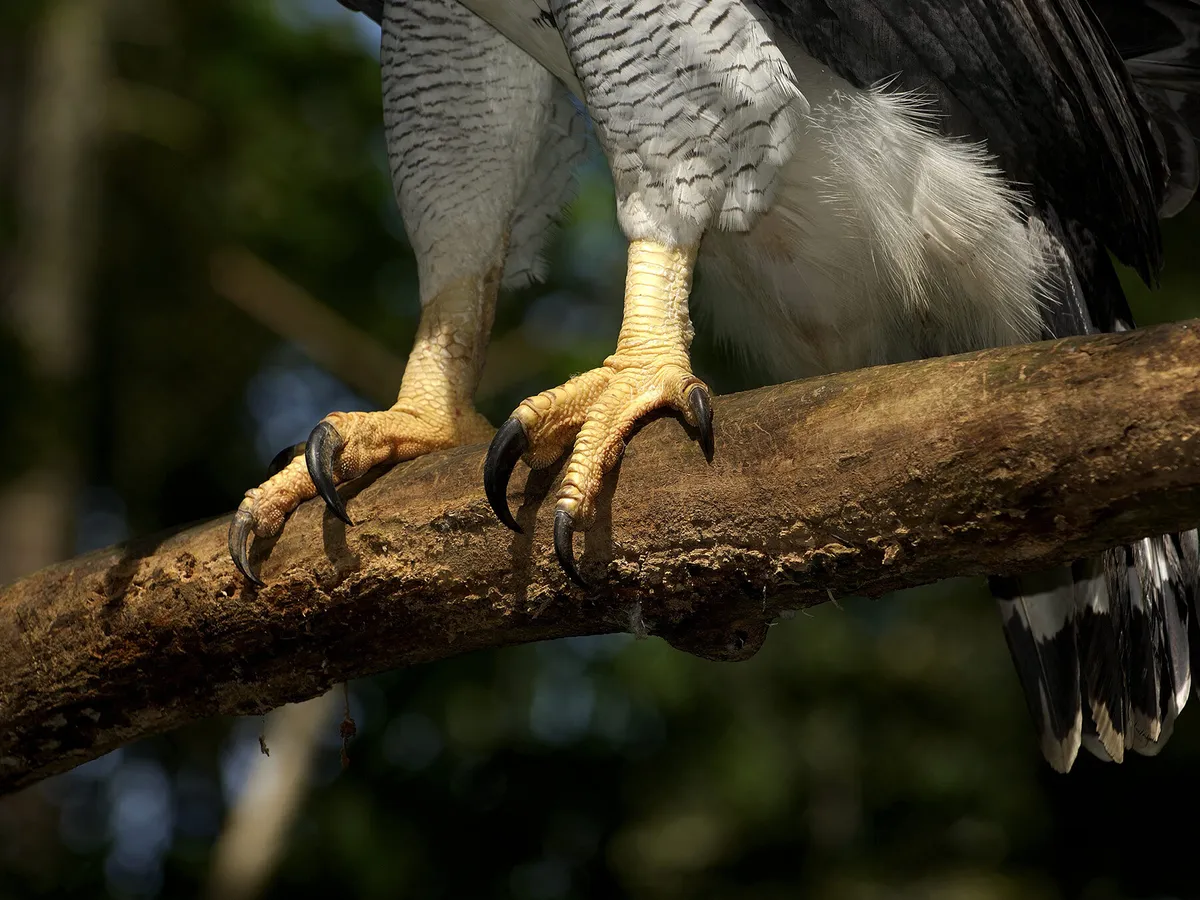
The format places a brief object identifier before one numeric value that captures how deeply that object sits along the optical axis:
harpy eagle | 5.08
